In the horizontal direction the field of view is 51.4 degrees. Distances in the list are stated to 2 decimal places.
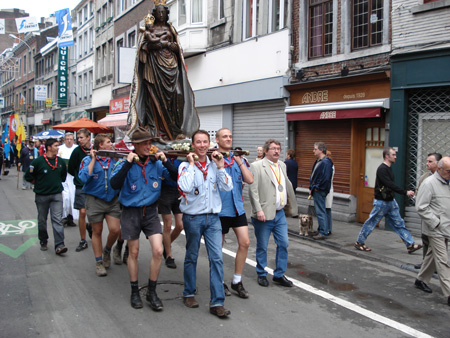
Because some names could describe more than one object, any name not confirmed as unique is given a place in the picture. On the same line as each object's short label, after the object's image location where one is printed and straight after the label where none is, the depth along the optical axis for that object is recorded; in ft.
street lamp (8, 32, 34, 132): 183.48
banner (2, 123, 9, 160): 78.56
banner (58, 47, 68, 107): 130.62
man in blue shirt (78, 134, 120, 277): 20.81
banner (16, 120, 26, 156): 70.85
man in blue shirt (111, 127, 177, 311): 16.70
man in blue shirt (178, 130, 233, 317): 16.01
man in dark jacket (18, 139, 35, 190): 61.72
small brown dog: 31.89
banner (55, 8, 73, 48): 109.66
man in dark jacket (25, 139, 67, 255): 24.66
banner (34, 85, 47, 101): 146.92
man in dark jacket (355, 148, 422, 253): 26.53
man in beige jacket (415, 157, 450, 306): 18.44
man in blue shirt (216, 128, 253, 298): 17.87
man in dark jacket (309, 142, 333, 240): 31.58
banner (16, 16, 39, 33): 156.35
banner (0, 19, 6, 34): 191.79
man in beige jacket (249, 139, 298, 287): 19.49
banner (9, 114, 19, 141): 72.84
